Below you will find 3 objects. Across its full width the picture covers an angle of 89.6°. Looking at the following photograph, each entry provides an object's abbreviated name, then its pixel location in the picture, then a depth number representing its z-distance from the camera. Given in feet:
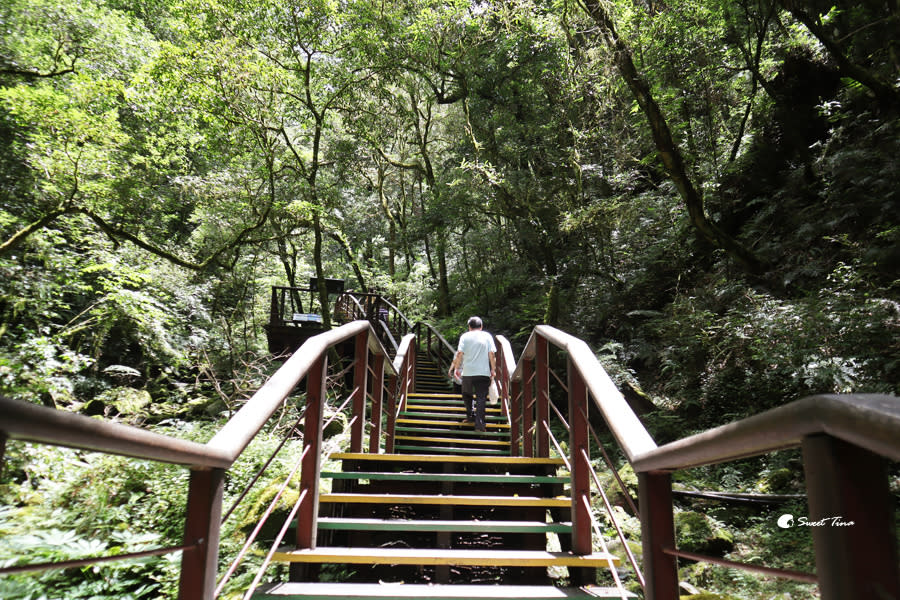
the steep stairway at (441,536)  6.49
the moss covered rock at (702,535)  12.32
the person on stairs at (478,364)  16.34
